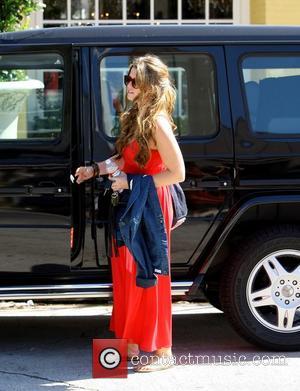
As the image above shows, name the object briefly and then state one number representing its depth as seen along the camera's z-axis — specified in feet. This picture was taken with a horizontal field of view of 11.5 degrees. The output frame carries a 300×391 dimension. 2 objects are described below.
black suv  30.25
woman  28.16
